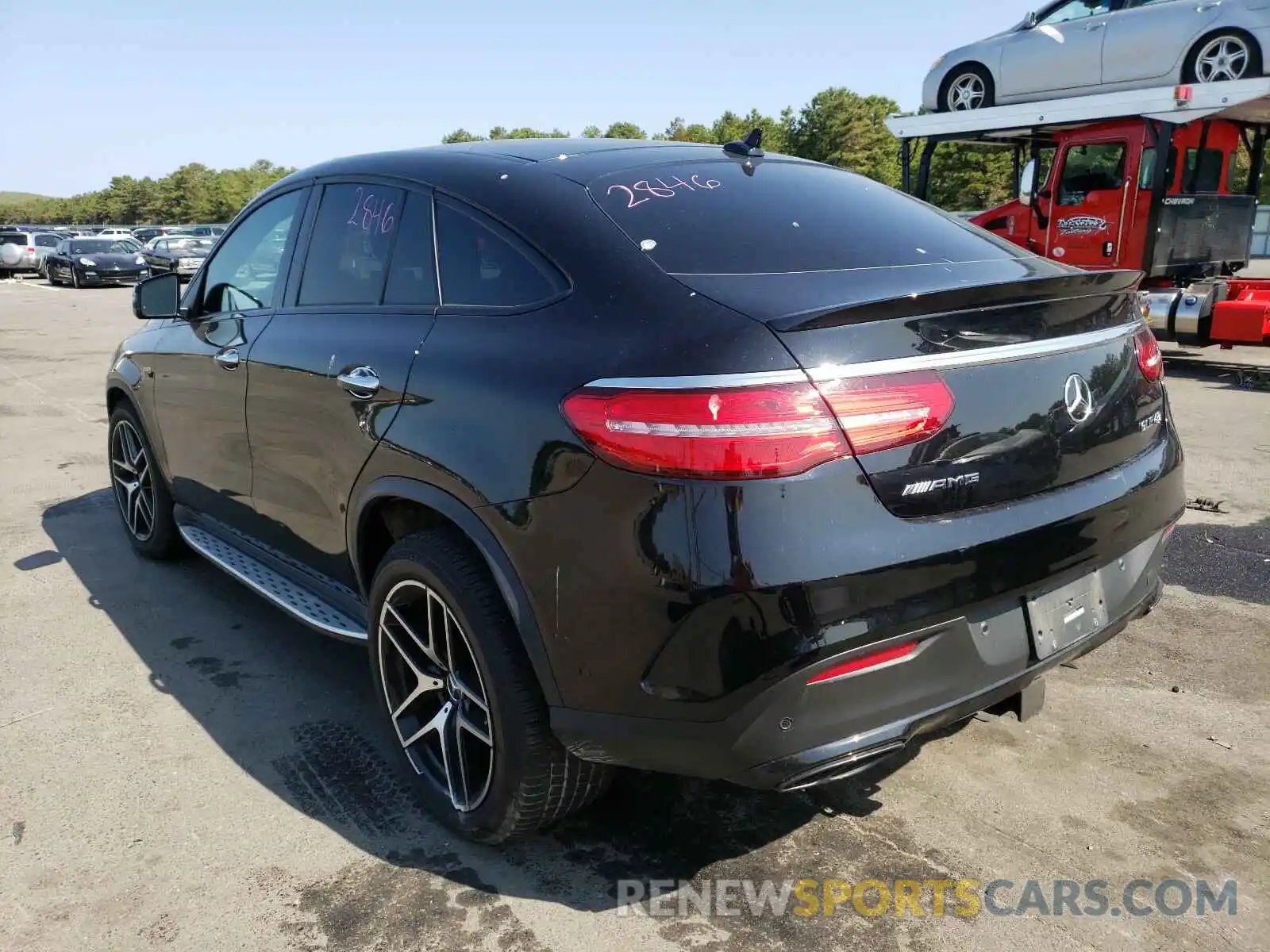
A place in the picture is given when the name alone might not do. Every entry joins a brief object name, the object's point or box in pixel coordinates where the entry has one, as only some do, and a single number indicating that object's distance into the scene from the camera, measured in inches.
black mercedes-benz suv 79.1
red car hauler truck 396.5
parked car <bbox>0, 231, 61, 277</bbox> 1446.9
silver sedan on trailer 385.1
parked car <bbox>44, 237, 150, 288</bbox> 1185.4
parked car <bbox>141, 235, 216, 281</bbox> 1103.0
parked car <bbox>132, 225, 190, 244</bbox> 1721.5
